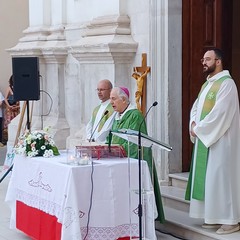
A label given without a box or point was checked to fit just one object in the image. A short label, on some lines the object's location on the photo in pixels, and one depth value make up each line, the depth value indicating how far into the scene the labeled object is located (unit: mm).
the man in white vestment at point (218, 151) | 7695
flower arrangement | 8359
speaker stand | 12961
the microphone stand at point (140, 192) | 7170
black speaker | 11102
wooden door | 9984
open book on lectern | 7066
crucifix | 10156
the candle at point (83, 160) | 7619
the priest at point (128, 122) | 8211
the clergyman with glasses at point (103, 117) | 8938
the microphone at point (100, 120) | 8958
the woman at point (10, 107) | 18594
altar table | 7402
